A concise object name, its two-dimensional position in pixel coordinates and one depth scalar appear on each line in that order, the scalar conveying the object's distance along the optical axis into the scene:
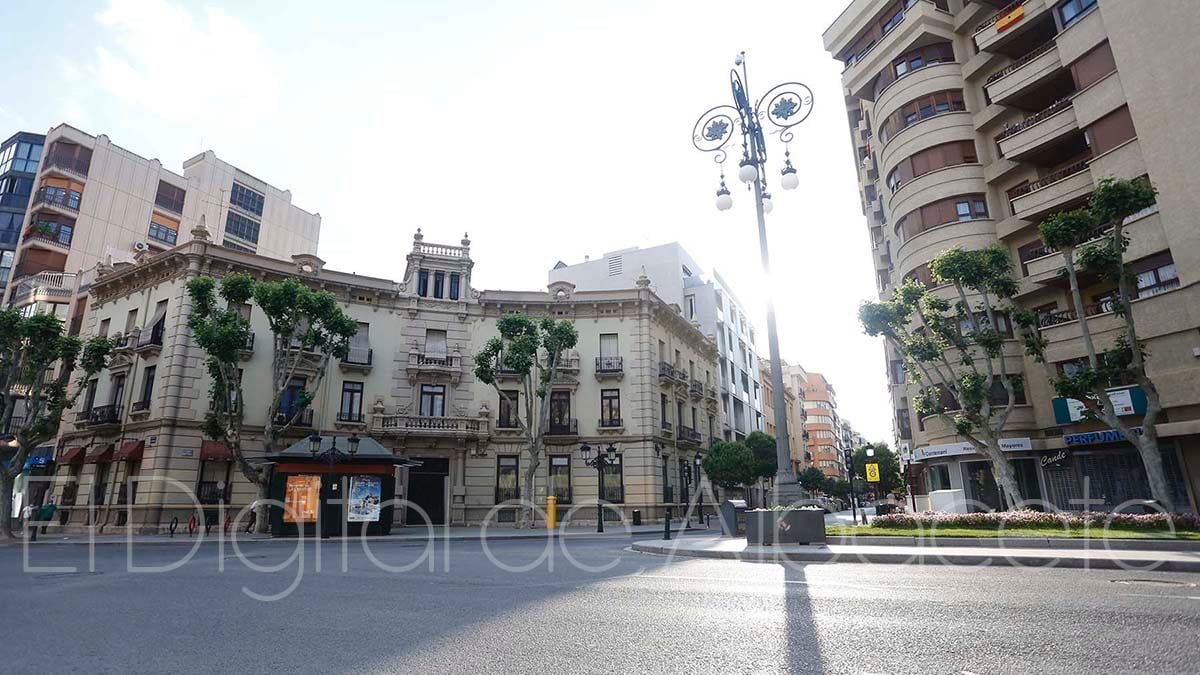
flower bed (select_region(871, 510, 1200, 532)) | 13.10
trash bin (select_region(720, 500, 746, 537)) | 19.98
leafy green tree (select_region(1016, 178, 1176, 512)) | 16.25
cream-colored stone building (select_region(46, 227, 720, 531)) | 26.20
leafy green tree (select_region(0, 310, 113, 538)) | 22.17
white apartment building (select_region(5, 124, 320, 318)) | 37.66
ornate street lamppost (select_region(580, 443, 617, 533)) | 28.44
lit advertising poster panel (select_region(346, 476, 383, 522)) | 22.80
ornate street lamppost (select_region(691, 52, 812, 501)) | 12.79
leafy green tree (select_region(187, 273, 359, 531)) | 23.38
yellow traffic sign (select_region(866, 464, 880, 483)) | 23.91
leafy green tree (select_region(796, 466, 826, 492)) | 52.00
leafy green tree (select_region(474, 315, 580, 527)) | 28.16
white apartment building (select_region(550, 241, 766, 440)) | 45.28
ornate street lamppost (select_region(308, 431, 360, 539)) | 22.14
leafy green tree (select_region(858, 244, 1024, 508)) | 18.22
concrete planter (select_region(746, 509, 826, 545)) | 13.27
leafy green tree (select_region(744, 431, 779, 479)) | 42.53
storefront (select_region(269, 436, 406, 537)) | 22.05
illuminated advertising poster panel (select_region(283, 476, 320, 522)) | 22.03
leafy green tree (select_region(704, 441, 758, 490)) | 35.31
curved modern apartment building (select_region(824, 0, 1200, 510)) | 19.80
